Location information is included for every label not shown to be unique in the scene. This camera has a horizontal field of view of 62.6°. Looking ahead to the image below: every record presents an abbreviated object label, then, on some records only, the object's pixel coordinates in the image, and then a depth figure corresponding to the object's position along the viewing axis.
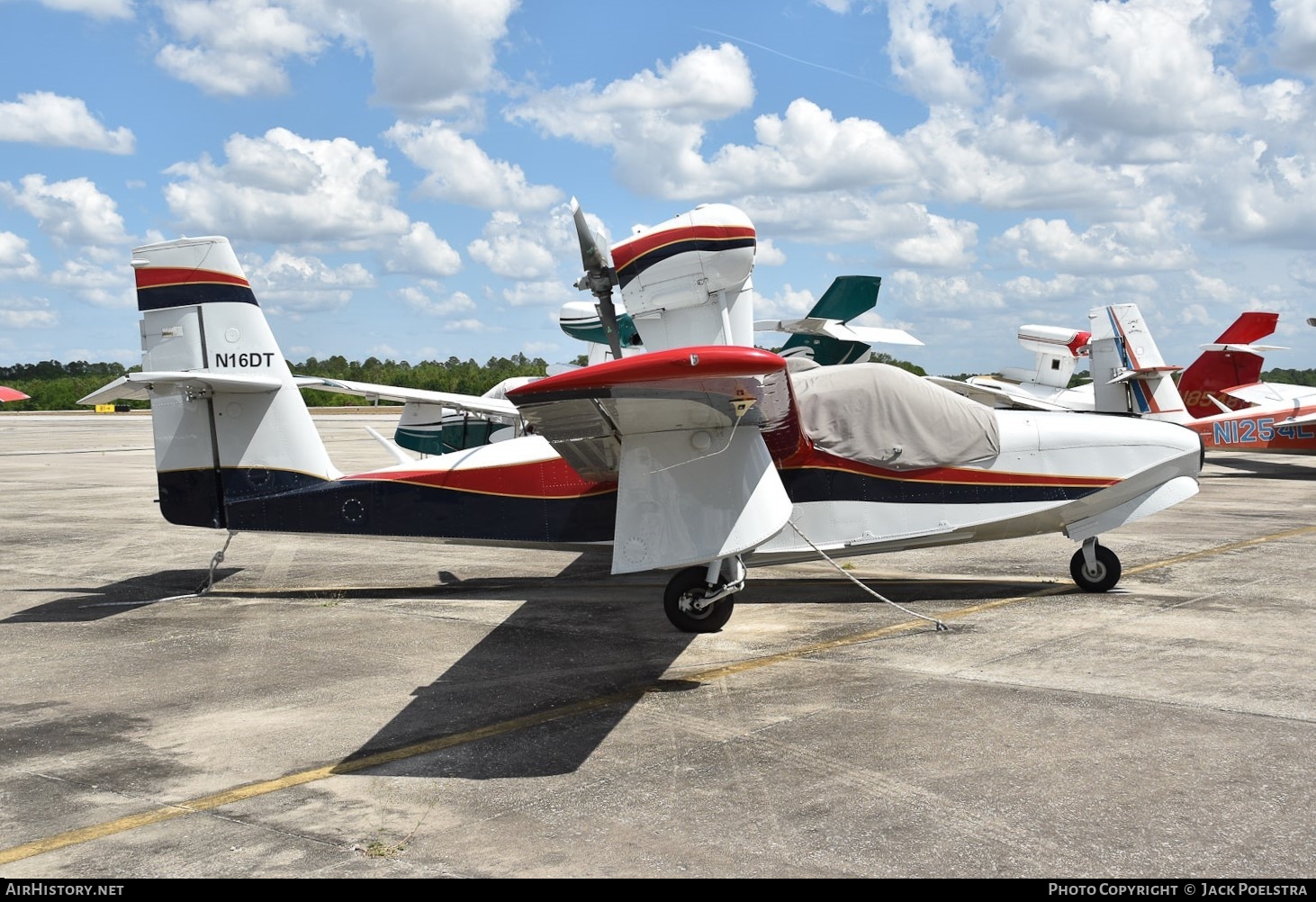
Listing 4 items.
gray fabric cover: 9.12
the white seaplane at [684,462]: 7.14
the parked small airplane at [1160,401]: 24.33
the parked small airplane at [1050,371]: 31.67
